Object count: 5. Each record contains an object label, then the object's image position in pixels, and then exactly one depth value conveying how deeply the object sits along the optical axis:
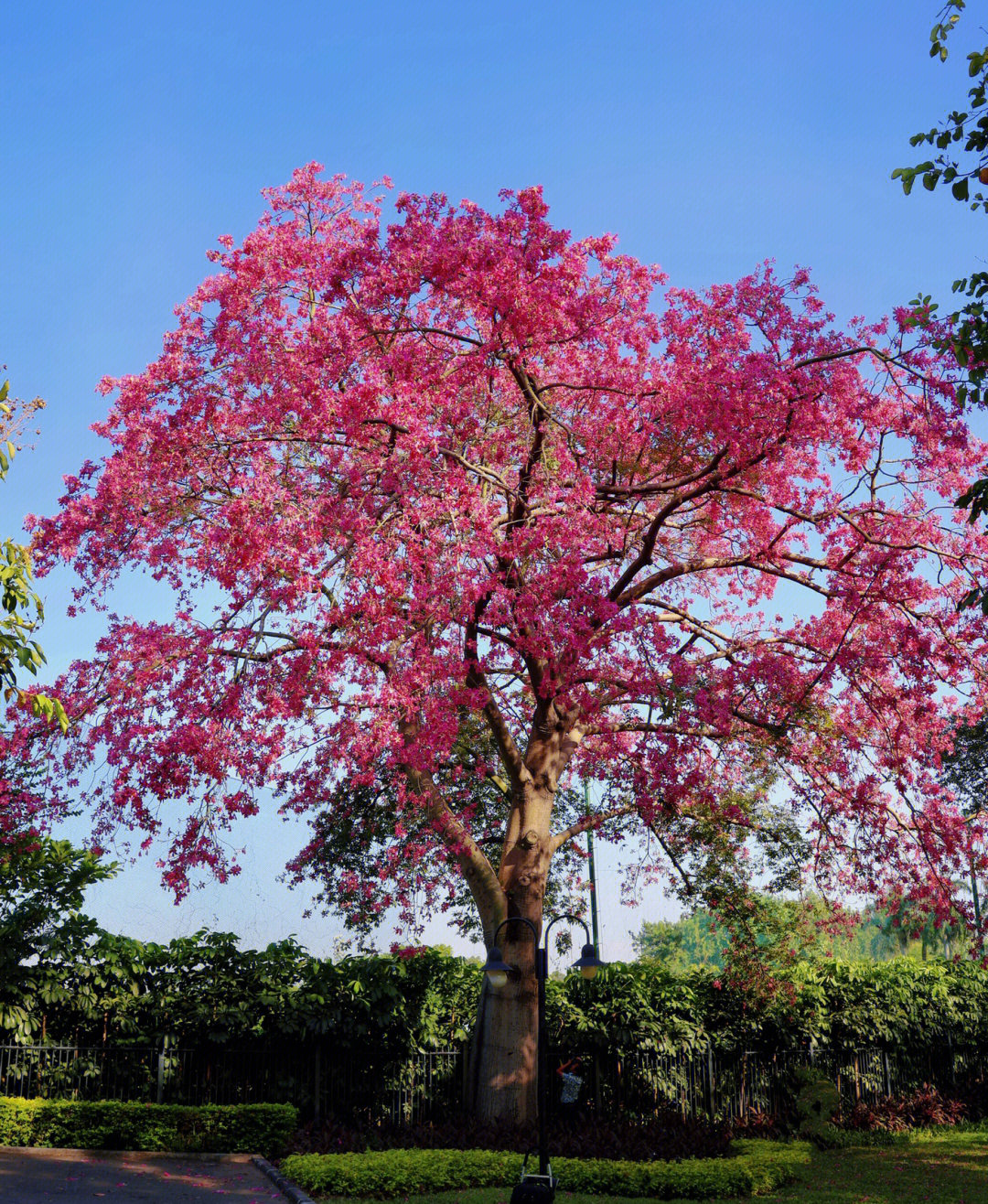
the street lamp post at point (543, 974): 10.83
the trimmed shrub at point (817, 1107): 17.77
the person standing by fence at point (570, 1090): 16.88
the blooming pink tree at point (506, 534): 13.20
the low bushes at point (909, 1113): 18.97
